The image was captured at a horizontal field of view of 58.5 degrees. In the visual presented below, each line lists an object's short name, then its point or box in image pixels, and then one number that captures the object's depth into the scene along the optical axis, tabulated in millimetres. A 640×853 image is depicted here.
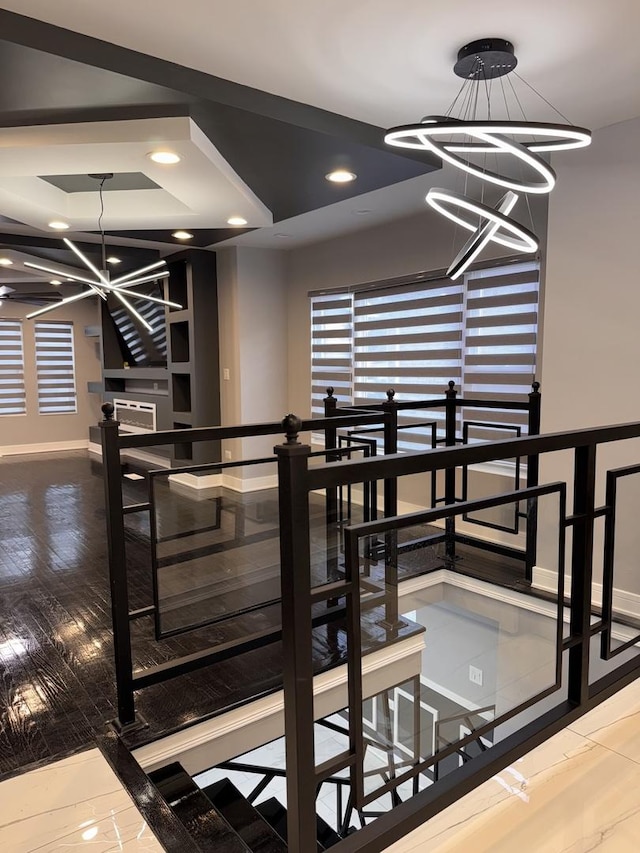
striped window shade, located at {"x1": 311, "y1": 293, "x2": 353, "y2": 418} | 5988
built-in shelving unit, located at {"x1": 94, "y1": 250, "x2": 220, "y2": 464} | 6434
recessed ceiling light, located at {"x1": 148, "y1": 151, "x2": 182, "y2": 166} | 3082
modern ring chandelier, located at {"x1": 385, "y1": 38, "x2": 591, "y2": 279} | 2086
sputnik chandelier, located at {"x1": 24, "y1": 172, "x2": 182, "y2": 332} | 4227
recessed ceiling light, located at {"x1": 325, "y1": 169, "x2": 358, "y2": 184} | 3664
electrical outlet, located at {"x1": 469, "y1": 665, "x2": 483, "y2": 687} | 2590
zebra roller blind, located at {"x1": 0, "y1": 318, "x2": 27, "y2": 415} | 8906
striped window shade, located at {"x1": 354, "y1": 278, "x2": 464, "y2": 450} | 4887
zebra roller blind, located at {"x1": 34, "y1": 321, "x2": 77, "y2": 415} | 9211
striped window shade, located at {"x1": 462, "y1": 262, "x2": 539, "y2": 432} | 4195
